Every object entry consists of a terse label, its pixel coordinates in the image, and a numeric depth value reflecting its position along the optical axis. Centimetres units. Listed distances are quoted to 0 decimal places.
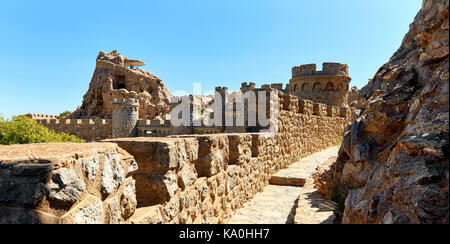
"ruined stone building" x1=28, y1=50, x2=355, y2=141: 909
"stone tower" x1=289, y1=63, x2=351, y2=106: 2044
